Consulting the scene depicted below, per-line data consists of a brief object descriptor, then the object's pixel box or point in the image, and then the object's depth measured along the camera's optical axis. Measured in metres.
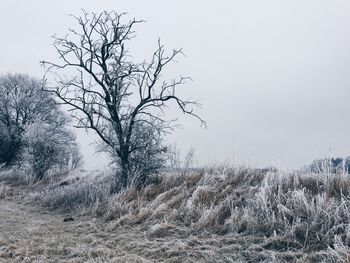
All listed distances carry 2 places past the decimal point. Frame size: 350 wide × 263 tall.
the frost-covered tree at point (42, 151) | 17.56
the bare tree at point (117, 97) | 10.76
